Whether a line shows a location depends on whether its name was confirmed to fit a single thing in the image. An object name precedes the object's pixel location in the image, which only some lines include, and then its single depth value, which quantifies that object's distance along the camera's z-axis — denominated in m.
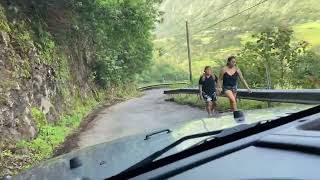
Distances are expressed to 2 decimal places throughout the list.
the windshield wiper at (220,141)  0.91
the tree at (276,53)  11.71
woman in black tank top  6.67
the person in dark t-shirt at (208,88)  7.42
